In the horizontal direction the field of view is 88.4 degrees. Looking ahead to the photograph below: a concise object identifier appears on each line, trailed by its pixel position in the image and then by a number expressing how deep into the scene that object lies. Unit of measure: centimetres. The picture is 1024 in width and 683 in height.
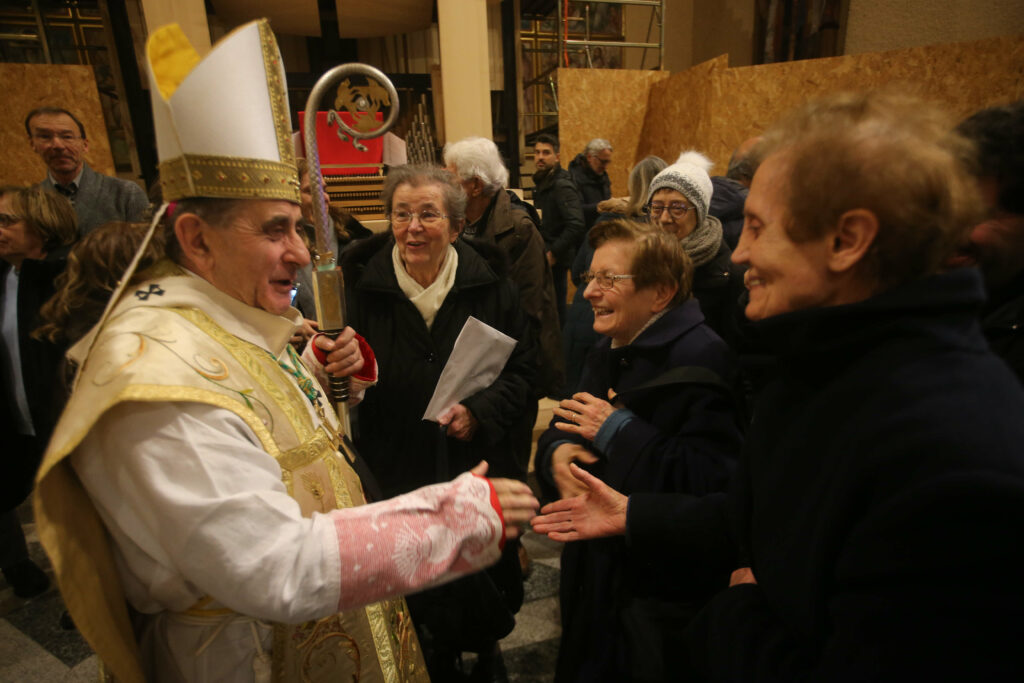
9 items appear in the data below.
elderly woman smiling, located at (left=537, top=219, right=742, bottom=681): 144
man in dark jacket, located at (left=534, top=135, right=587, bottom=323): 509
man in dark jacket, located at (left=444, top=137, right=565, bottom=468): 334
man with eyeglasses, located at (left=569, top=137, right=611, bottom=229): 560
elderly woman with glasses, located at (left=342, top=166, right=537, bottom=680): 216
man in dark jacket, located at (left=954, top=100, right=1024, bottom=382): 128
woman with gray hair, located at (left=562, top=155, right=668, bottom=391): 279
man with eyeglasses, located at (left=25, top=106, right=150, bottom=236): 329
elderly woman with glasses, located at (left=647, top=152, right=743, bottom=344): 272
